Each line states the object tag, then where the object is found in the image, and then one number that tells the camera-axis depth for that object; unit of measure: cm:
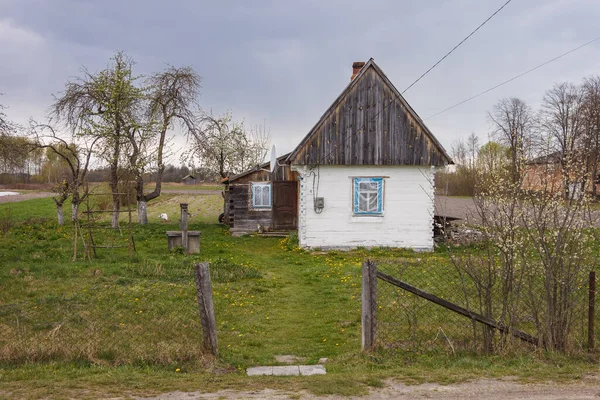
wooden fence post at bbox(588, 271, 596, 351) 685
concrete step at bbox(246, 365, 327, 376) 633
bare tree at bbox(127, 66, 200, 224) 2692
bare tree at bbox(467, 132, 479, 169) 5282
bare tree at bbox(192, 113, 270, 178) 3306
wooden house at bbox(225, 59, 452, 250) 1814
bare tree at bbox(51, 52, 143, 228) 2498
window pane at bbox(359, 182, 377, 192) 1839
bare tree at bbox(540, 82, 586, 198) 4241
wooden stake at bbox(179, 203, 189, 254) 1675
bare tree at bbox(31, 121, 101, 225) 2158
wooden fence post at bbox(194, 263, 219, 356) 689
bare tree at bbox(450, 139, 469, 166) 4179
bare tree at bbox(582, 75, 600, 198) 3930
